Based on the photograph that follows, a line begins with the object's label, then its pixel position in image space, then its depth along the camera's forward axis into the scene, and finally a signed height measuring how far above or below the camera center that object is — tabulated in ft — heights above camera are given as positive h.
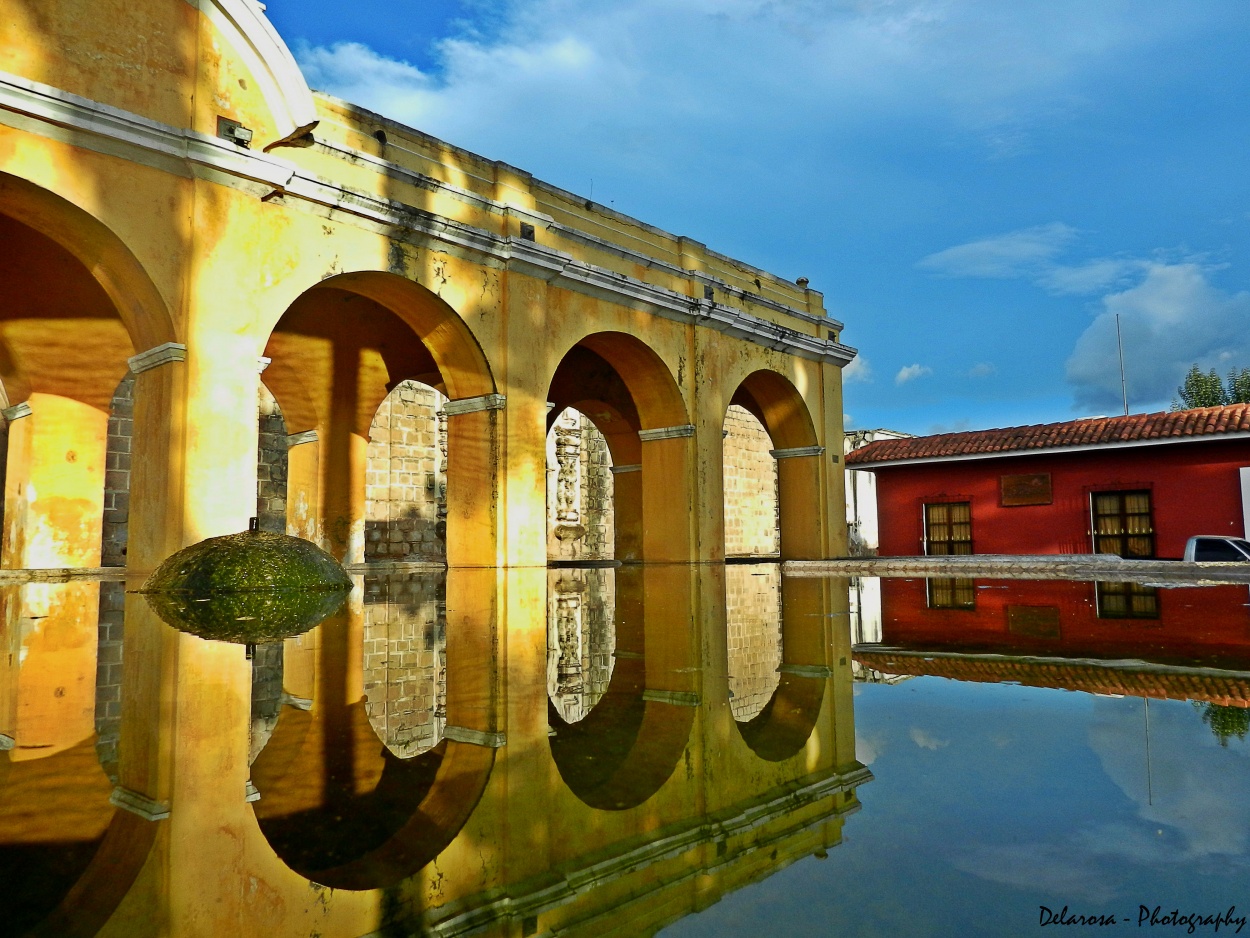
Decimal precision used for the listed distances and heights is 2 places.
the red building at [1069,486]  48.93 +4.12
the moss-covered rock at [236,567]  21.84 -0.14
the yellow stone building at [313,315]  23.50 +9.84
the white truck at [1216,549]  38.59 -0.11
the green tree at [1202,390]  125.29 +23.77
